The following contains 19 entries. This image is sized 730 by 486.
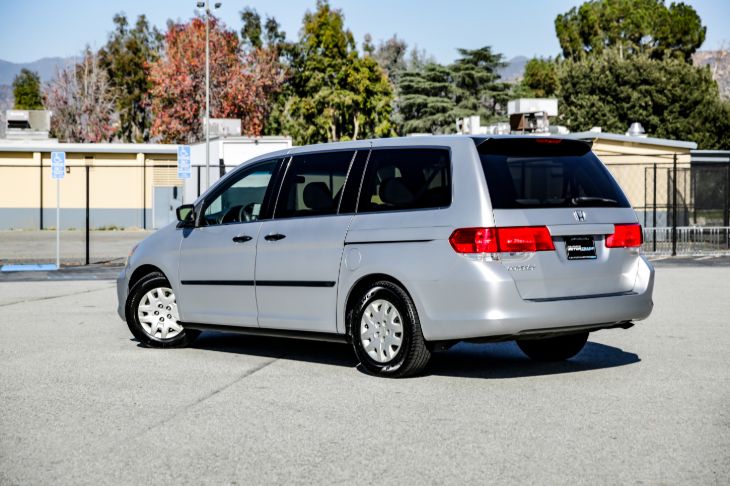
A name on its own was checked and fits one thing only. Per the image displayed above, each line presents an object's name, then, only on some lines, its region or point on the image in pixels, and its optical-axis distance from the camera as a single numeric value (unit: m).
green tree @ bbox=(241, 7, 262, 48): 81.12
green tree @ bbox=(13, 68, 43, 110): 98.31
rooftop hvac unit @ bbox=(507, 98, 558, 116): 39.31
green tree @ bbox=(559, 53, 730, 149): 63.34
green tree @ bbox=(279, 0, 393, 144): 59.91
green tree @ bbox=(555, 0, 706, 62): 81.56
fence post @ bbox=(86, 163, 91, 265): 24.61
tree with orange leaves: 62.59
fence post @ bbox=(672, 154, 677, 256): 26.69
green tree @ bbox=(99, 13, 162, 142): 77.31
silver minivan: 7.69
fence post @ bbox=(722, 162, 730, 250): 29.48
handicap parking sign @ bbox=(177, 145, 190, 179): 26.52
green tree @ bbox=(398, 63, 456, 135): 69.81
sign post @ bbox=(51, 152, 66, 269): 22.47
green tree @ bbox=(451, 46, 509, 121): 71.06
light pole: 34.80
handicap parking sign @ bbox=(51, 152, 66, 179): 22.47
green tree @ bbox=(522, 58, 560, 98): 87.62
